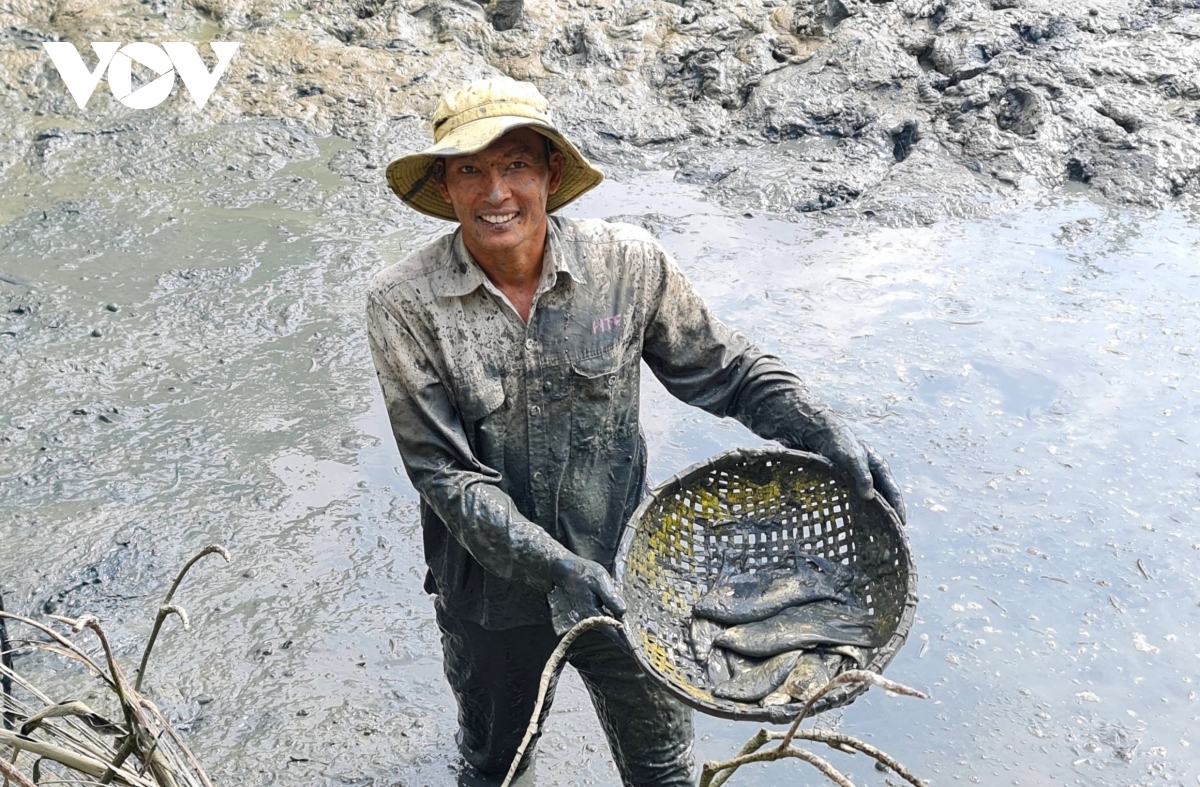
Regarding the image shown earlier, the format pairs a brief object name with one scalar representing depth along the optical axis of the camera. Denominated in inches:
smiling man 91.4
